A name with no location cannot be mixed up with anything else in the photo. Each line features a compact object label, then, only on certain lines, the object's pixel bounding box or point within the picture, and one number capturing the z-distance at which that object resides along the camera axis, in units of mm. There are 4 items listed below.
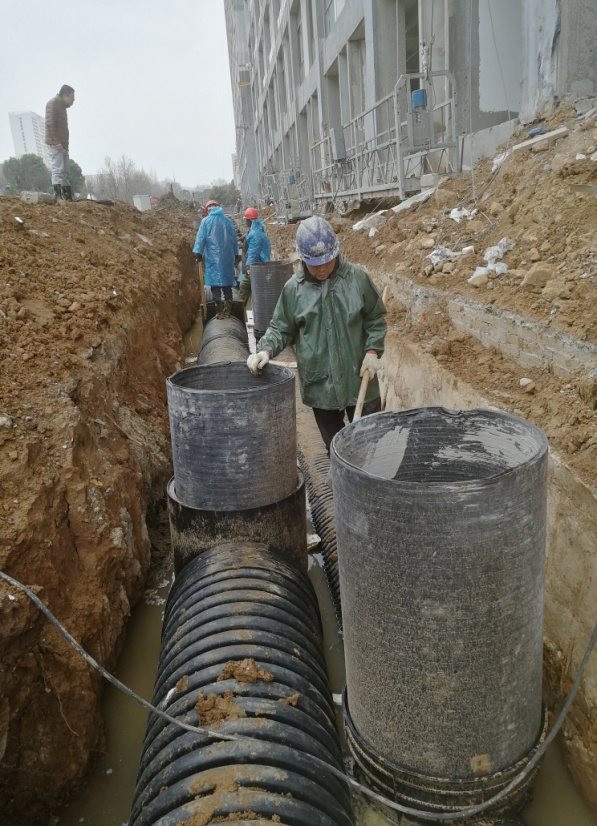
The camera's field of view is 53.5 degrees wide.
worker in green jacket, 3676
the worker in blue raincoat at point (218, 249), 8734
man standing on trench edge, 9766
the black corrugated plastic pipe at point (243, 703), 1823
